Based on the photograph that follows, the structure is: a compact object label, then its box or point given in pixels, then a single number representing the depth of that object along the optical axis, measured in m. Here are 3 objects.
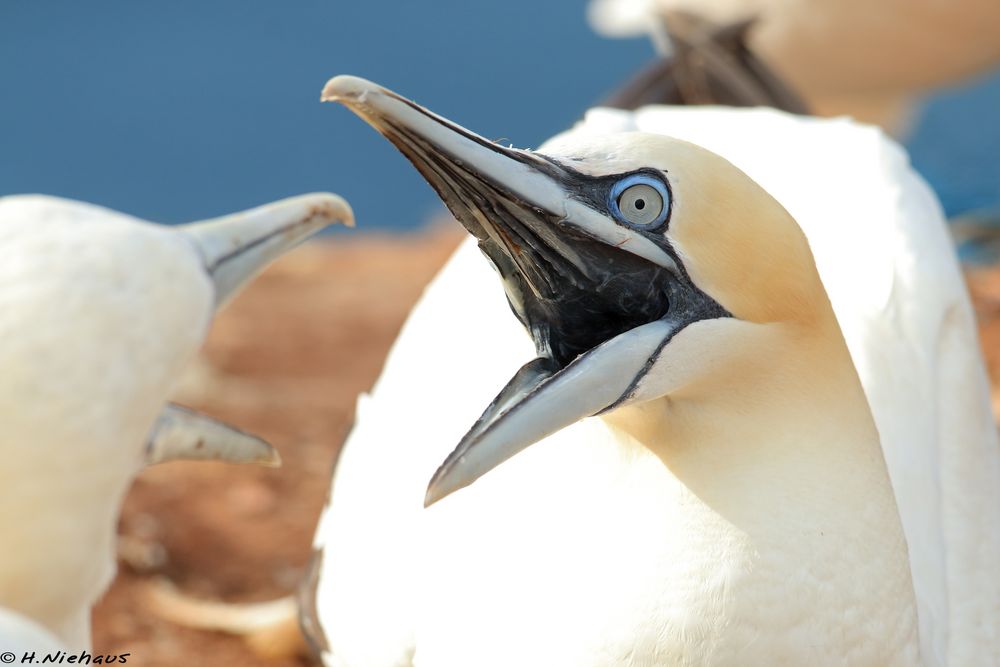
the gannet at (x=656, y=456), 4.11
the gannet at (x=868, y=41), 12.91
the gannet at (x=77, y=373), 4.41
